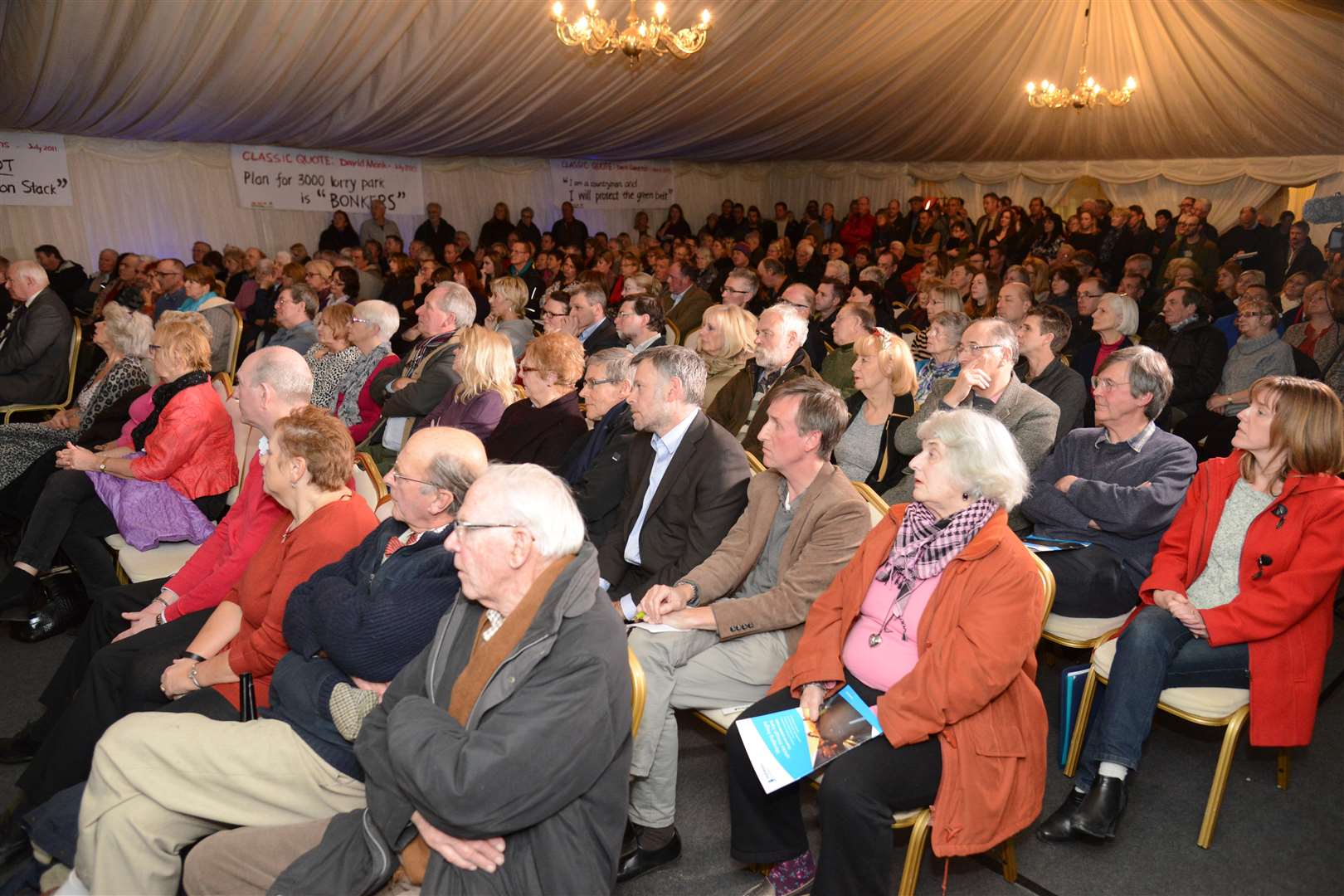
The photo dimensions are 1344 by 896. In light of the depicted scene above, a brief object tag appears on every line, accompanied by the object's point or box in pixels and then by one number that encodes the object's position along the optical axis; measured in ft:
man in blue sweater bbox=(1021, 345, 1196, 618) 9.52
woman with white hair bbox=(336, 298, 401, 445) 15.79
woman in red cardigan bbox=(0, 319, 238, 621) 12.15
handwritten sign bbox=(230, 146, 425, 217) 36.78
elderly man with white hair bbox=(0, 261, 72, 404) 18.19
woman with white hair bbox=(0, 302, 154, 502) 14.64
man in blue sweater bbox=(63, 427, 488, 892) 6.53
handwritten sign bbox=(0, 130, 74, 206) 31.94
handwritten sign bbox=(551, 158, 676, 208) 45.83
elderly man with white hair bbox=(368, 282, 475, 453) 13.94
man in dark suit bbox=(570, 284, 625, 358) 18.16
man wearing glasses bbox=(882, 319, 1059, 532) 11.34
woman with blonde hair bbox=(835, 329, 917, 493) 12.32
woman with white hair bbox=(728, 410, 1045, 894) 6.95
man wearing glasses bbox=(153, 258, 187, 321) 24.75
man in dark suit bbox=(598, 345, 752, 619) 9.55
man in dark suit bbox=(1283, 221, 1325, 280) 27.02
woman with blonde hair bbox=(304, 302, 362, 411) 16.17
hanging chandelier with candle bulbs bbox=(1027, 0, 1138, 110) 33.40
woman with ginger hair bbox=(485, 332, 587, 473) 12.16
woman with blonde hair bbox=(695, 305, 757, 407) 15.52
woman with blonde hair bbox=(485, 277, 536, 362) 19.88
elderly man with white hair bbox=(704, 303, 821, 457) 14.28
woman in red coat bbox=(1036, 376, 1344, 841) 8.21
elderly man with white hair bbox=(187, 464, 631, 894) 5.47
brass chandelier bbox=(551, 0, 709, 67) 23.99
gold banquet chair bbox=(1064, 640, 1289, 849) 8.08
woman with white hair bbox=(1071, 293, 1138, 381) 16.38
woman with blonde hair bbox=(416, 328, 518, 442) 13.24
